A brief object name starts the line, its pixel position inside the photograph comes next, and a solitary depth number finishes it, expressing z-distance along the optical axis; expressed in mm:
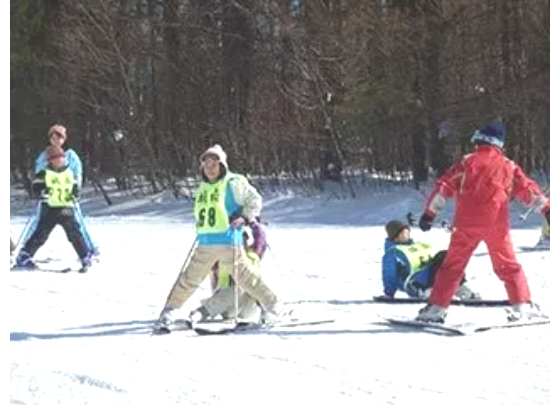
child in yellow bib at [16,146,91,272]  14031
